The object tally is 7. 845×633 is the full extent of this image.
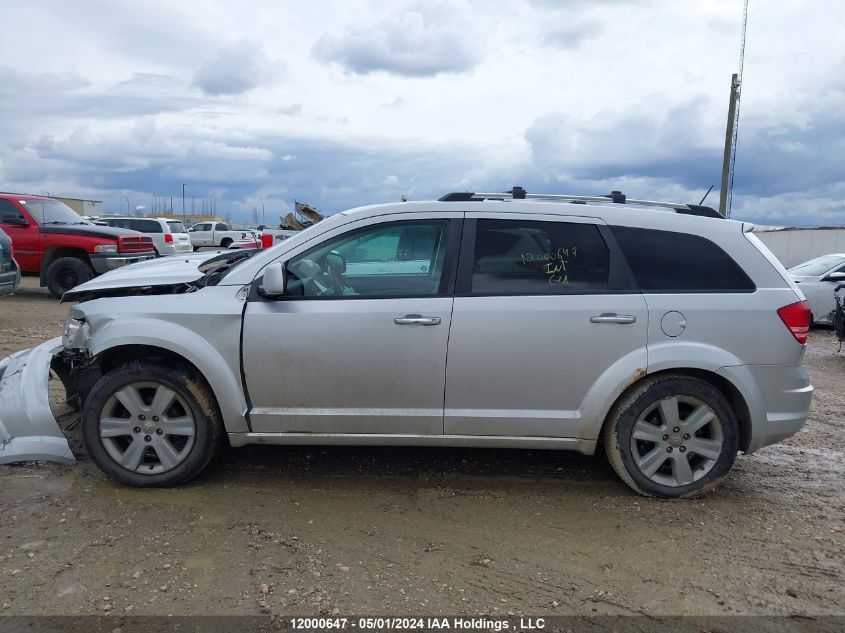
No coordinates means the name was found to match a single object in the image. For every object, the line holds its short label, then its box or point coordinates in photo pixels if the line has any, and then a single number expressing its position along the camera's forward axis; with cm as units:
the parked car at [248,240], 2544
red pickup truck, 1239
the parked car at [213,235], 3350
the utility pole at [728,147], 2023
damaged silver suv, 386
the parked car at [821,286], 1150
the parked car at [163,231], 1933
